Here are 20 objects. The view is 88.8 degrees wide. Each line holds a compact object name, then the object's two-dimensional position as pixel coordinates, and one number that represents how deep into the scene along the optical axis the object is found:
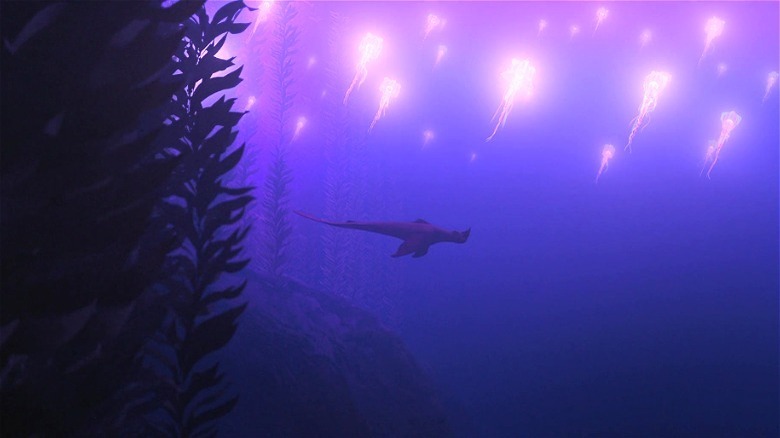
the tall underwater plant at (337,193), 11.96
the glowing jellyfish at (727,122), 14.41
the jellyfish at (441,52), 24.19
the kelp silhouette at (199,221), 2.06
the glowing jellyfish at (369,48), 12.24
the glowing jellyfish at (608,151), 19.02
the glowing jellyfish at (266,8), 10.44
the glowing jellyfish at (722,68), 21.18
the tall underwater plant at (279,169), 9.10
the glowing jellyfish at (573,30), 20.71
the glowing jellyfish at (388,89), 12.65
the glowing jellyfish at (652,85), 13.17
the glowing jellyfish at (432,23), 19.52
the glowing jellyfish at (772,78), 19.07
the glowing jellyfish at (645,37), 20.00
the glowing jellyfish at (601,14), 18.17
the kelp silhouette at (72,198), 1.02
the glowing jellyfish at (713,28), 16.95
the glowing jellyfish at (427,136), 33.16
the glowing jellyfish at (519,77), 12.02
